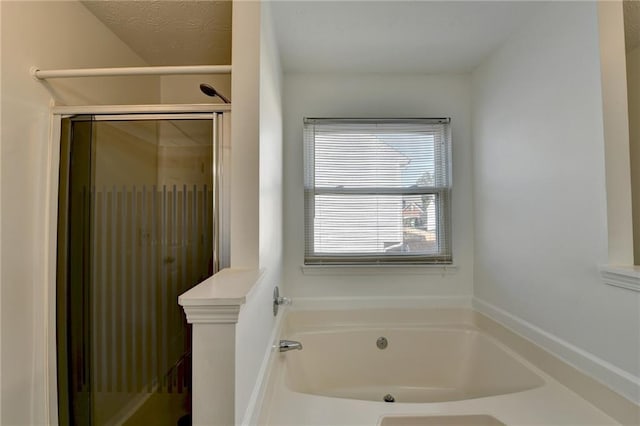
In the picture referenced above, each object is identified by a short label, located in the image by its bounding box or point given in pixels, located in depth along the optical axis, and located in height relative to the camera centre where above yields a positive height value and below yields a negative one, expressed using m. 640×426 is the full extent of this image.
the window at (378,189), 2.22 +0.24
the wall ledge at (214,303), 0.76 -0.20
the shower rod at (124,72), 1.24 +0.63
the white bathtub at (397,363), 1.95 -0.92
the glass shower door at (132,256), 1.29 -0.13
